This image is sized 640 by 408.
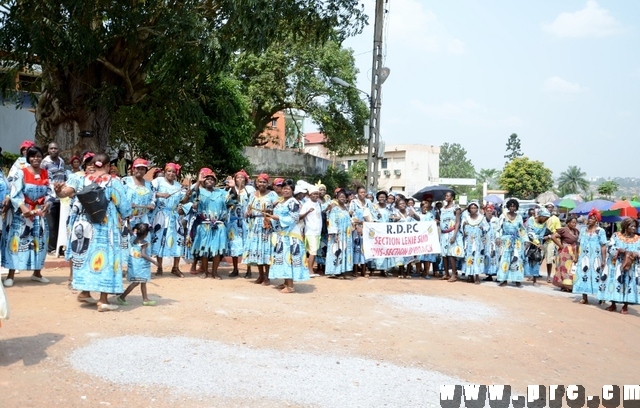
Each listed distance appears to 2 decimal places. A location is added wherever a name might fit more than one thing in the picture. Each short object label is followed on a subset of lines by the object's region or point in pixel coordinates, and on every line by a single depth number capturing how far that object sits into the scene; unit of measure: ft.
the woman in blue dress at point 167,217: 32.04
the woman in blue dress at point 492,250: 41.63
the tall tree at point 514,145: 320.09
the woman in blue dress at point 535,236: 43.91
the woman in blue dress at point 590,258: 34.35
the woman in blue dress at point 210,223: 33.42
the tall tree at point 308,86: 103.76
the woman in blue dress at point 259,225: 31.55
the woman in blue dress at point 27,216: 26.17
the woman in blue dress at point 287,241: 30.09
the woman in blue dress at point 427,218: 42.33
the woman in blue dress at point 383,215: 40.96
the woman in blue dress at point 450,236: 40.98
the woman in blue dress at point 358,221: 40.14
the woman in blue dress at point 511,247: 40.32
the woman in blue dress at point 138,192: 25.07
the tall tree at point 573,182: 278.05
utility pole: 56.75
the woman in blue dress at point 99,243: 21.76
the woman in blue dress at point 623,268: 31.96
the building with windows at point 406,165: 211.61
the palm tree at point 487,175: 362.53
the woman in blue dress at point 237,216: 34.17
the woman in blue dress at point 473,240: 40.34
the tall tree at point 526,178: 209.56
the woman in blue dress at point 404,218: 41.65
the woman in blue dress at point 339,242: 38.55
